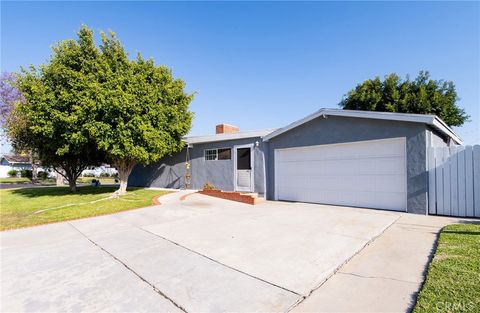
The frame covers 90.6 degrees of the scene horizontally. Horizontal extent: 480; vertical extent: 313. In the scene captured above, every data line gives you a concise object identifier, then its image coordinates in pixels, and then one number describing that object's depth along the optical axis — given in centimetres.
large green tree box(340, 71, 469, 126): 2012
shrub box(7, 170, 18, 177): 3941
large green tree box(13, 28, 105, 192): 1077
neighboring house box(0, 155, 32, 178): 4289
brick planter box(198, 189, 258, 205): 1012
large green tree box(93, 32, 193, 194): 1070
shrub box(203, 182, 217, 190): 1279
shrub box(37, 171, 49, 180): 3392
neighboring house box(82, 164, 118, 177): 4458
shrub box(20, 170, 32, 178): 3512
